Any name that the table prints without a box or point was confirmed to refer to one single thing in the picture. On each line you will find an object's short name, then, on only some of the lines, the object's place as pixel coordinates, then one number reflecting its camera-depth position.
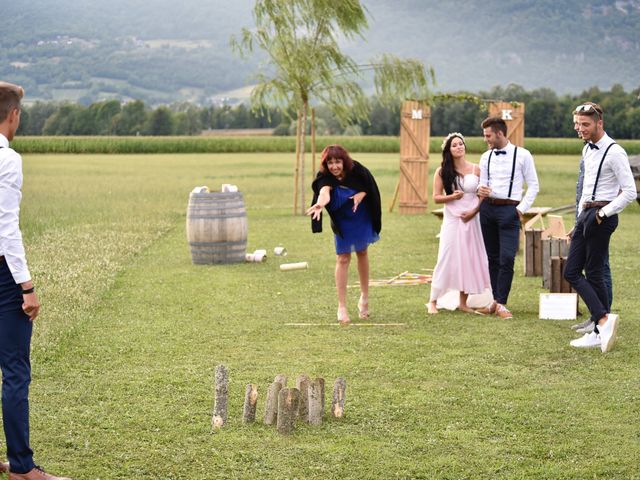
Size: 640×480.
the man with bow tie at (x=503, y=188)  11.71
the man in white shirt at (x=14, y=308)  5.70
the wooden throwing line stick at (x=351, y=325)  11.43
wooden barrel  16.81
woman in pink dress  11.91
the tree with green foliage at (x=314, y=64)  26.77
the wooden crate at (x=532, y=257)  15.19
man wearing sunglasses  9.59
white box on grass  11.68
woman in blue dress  11.37
